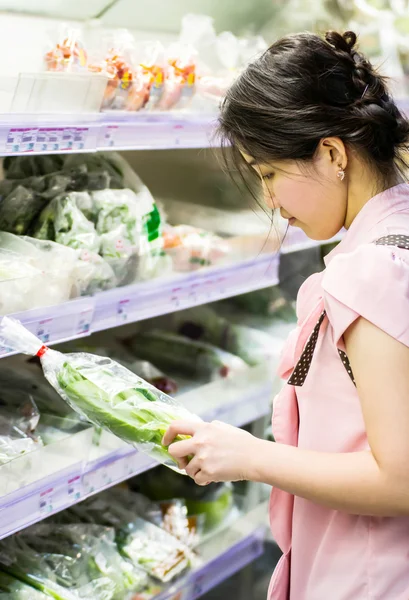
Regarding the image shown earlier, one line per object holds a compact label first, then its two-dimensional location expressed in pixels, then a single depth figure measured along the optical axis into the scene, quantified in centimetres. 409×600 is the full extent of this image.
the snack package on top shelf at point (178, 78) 202
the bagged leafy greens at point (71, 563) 183
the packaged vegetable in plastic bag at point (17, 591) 175
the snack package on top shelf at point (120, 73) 186
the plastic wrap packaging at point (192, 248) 211
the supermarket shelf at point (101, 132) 153
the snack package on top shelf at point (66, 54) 185
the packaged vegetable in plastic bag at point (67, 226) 183
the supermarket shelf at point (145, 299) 167
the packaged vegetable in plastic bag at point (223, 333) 267
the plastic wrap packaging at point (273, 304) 287
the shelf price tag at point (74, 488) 175
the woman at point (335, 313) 109
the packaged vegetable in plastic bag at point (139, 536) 205
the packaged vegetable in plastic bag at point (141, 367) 232
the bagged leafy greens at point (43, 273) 159
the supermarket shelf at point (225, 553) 212
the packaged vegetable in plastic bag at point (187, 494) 243
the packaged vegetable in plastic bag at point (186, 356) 254
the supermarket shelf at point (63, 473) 159
